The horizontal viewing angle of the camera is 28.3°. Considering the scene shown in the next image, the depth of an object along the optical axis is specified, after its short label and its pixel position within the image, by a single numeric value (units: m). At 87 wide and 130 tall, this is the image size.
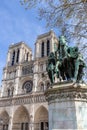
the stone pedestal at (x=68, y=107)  4.98
